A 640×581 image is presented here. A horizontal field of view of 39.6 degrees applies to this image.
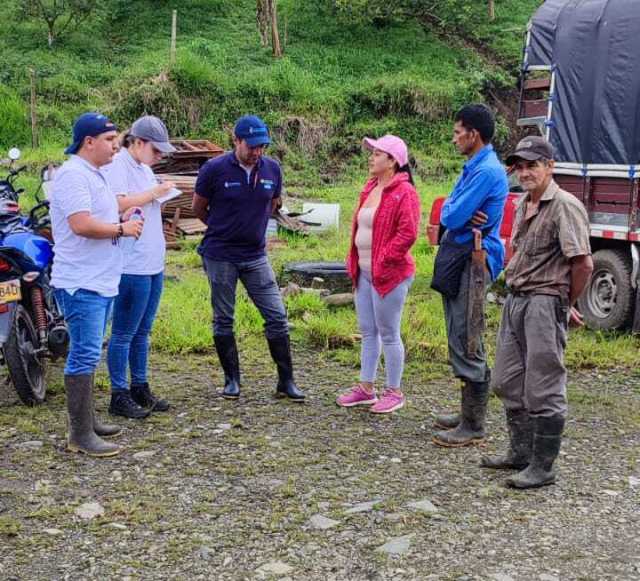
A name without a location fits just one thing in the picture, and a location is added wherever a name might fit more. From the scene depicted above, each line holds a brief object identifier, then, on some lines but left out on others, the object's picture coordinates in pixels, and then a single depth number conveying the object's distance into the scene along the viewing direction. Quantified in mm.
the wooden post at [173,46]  21859
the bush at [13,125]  19938
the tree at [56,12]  24859
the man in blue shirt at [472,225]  4910
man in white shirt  4637
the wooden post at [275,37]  25094
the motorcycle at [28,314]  5469
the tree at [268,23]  25172
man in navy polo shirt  5695
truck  8008
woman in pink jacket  5453
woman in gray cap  5258
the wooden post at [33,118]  19672
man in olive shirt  4379
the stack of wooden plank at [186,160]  14758
